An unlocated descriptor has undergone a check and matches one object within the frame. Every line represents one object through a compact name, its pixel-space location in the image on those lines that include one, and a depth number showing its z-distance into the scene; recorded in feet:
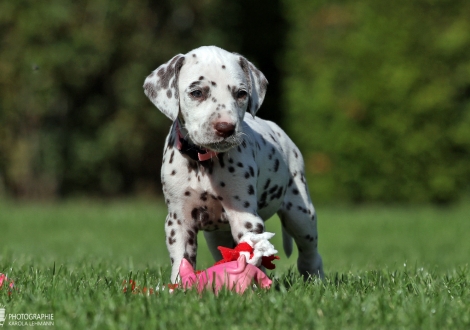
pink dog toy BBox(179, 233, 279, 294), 30.09
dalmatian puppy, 31.99
